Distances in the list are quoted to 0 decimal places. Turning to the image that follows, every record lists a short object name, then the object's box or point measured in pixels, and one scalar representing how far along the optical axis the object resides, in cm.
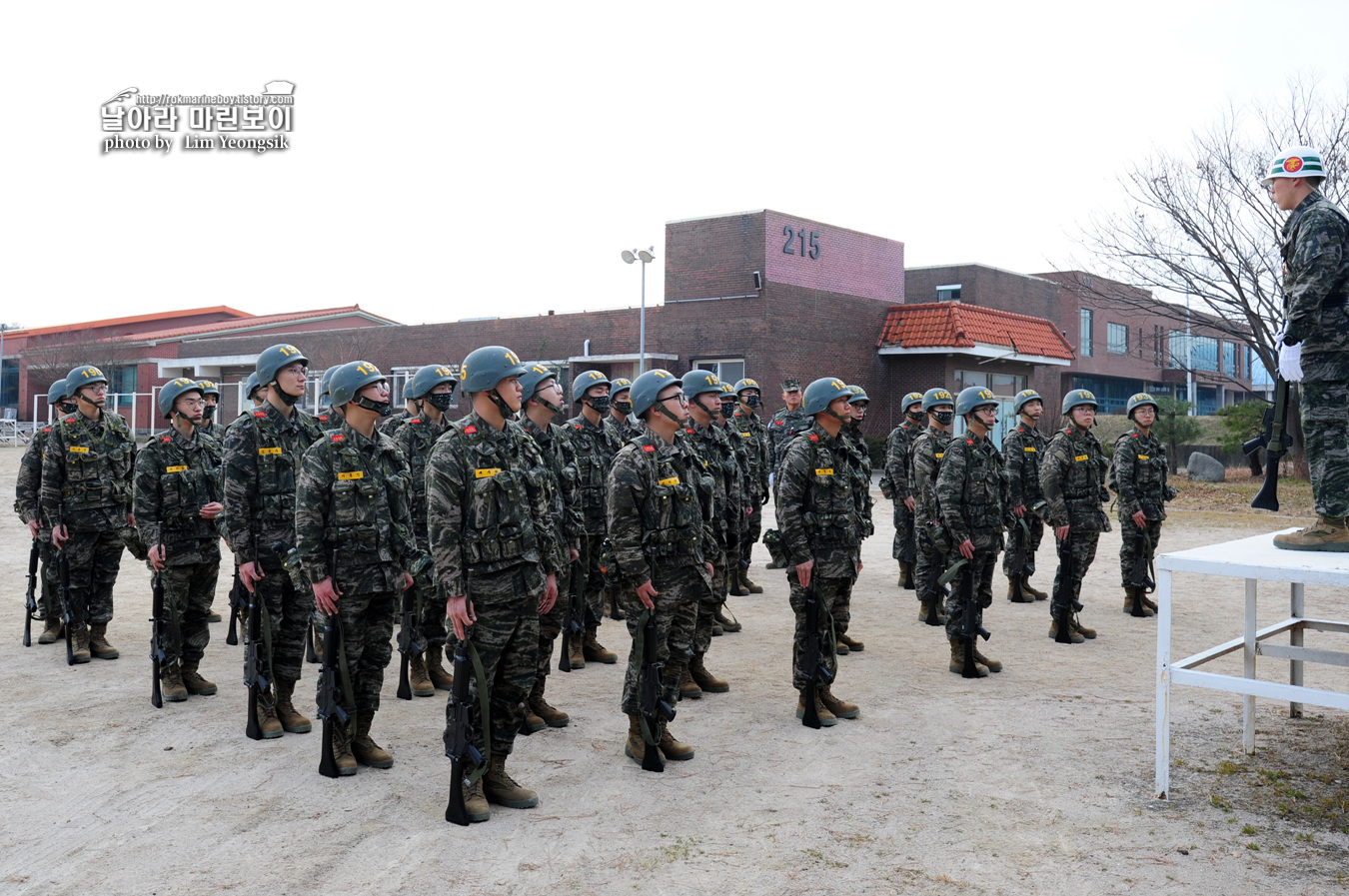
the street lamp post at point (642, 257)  2636
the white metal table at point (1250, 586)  465
